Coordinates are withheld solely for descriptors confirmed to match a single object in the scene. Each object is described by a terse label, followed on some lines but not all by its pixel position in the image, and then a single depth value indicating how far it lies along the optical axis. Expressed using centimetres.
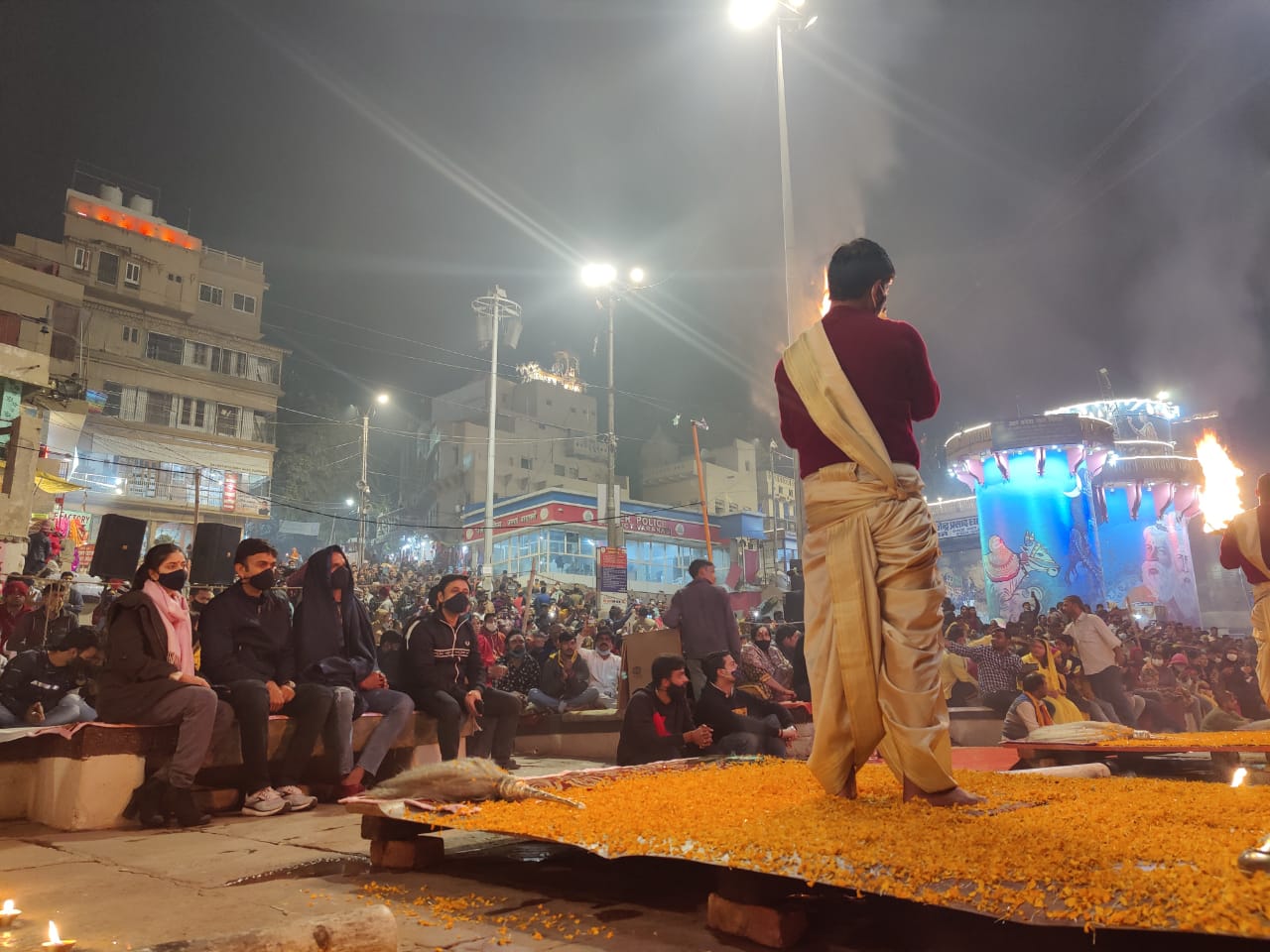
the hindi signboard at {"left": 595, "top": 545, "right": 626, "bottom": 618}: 2312
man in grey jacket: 778
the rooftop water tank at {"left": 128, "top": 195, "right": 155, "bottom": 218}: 3775
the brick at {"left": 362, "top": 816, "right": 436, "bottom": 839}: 322
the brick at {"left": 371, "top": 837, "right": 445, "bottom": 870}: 320
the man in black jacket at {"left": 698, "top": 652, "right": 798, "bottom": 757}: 562
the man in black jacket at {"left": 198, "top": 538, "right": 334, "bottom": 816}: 483
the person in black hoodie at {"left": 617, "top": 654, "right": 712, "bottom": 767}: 554
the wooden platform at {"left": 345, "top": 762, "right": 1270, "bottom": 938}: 172
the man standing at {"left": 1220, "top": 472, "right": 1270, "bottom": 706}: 539
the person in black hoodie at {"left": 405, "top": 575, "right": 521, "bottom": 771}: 600
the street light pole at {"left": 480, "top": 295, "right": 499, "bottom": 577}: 3306
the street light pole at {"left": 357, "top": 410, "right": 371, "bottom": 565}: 3369
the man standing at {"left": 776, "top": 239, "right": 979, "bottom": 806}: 286
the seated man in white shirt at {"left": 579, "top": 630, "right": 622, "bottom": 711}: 1180
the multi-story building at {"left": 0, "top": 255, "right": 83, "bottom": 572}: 2136
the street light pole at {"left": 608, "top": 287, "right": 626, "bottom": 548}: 2695
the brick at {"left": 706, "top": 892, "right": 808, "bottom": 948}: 212
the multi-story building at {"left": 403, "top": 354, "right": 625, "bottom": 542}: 5266
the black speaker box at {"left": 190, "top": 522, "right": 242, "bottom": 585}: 1113
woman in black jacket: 444
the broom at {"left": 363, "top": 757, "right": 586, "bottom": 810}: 348
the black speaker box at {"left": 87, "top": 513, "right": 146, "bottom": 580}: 1061
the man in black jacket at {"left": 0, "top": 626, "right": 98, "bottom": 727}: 632
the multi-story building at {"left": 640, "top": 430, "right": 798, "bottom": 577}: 5941
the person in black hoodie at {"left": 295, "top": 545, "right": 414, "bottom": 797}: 534
